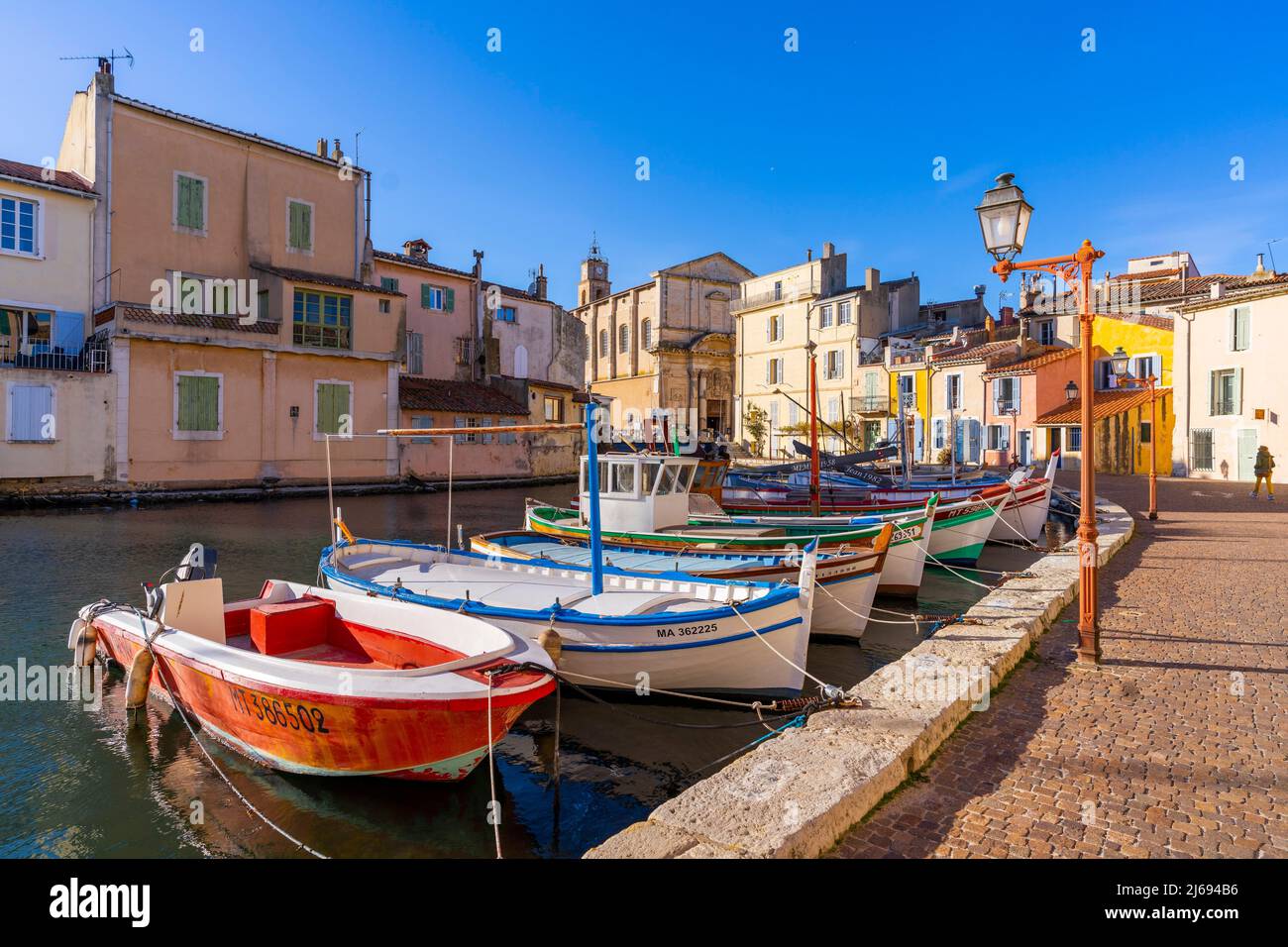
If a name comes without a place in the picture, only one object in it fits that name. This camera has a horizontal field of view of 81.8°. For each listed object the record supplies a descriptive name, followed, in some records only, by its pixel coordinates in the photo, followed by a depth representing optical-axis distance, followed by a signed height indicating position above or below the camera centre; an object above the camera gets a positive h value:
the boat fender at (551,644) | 6.66 -1.62
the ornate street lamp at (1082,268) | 6.85 +1.89
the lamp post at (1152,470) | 19.33 -0.10
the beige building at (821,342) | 46.28 +8.24
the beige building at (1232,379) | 29.44 +3.66
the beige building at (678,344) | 56.62 +9.37
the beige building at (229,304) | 27.66 +6.53
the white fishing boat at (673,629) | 8.27 -1.86
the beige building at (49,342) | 25.03 +4.21
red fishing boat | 5.81 -1.89
